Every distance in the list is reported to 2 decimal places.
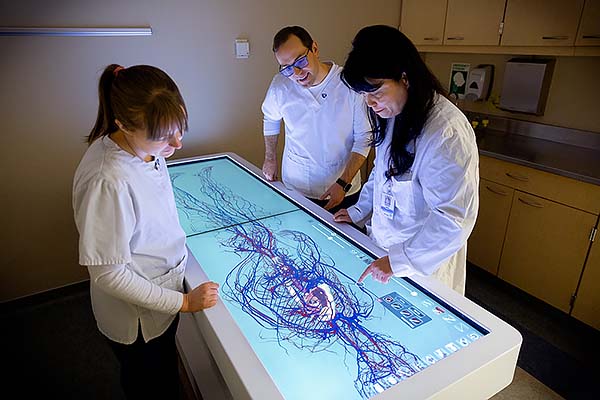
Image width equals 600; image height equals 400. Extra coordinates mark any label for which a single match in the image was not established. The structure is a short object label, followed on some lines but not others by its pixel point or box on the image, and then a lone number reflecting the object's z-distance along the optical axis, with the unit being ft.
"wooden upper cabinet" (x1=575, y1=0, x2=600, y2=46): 6.39
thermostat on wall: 8.14
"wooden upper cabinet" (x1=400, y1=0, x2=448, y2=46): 8.89
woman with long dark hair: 3.20
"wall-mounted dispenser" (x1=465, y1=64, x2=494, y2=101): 8.80
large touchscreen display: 2.76
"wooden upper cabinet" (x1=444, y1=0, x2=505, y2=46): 7.77
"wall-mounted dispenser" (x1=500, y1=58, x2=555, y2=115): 7.84
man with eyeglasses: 5.46
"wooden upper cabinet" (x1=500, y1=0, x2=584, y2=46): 6.73
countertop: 6.53
